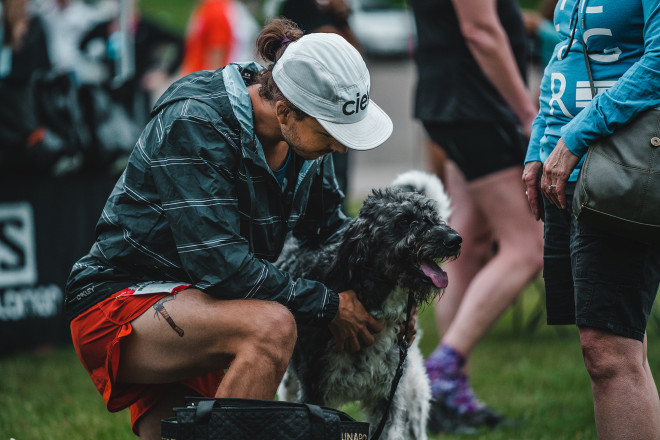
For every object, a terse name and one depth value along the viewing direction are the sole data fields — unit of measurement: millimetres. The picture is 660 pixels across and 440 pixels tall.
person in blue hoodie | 5469
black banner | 11883
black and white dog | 6676
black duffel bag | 5223
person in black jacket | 5898
